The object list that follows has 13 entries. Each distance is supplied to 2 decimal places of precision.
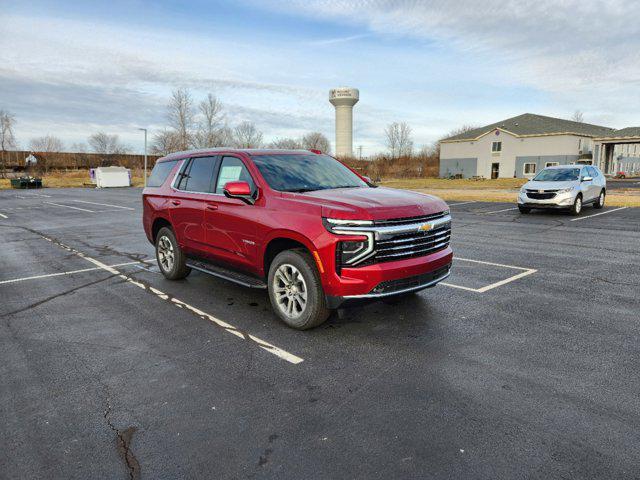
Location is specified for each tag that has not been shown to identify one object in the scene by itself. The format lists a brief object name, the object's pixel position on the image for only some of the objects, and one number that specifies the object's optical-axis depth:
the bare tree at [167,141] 58.28
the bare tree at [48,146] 104.69
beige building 56.66
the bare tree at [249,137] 82.12
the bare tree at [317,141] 107.62
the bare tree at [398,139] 104.31
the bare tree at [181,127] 57.81
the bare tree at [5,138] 67.38
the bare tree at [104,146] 113.69
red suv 4.39
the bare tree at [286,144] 86.79
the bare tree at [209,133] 61.62
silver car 15.45
